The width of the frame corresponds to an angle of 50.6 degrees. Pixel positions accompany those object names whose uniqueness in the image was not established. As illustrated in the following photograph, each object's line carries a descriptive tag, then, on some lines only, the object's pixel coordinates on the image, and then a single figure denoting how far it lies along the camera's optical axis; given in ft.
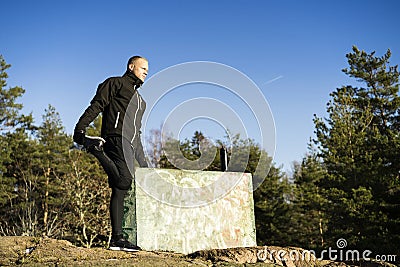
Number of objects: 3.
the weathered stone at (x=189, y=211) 14.10
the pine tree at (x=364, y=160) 50.70
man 11.14
